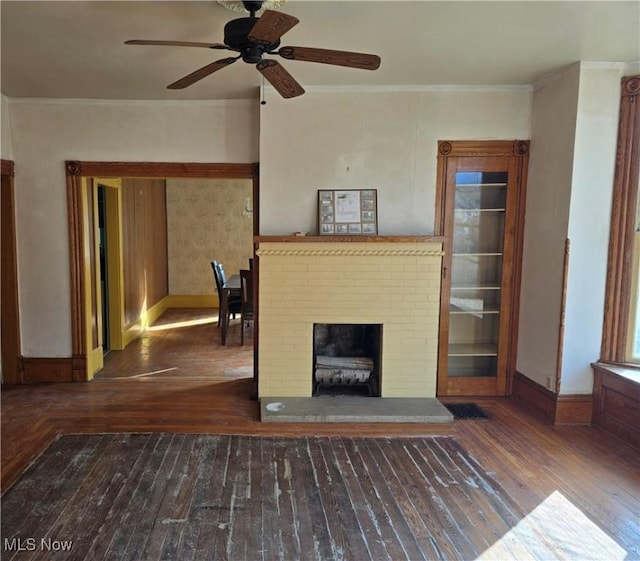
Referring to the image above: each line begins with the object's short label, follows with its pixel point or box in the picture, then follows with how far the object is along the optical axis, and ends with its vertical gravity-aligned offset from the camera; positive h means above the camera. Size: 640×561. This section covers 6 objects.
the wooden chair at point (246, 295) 5.41 -0.68
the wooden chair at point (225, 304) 5.82 -0.84
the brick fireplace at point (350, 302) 3.70 -0.50
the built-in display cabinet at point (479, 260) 3.86 -0.15
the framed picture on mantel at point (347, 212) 3.80 +0.23
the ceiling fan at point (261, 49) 2.05 +0.87
